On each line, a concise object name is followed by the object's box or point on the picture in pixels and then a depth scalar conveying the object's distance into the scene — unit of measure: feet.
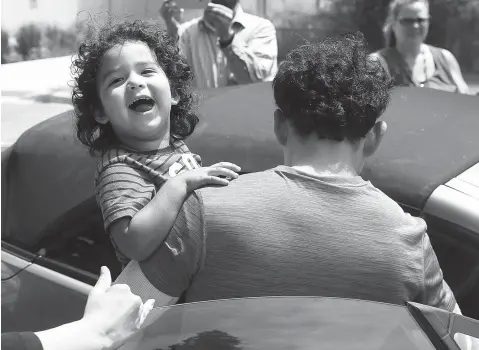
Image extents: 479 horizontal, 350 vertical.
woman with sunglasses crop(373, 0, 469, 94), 11.78
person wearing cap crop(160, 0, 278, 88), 12.84
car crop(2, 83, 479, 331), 7.04
